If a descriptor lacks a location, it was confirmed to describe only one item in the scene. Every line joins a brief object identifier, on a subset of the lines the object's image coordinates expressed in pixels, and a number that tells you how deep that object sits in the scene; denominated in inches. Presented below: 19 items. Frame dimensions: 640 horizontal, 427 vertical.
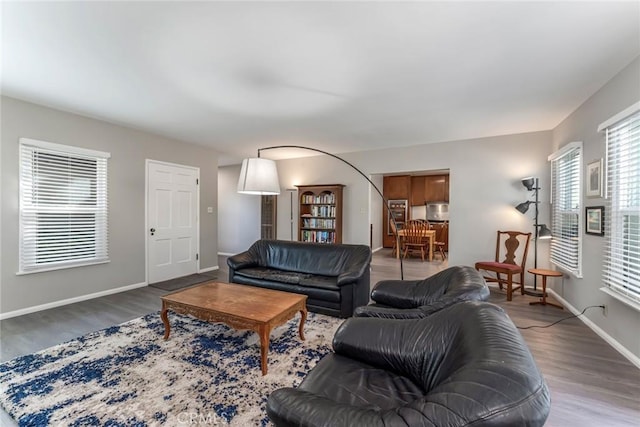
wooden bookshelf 230.5
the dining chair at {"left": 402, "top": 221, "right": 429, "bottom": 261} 269.4
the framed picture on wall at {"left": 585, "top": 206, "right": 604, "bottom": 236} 109.9
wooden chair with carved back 154.2
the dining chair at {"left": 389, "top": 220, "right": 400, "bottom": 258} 307.8
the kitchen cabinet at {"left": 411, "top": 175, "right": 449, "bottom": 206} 327.9
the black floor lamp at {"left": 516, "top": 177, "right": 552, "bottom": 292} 164.7
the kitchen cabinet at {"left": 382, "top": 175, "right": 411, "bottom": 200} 336.5
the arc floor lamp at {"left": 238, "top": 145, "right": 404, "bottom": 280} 116.0
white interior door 184.4
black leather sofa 127.5
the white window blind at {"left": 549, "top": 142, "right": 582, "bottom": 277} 130.0
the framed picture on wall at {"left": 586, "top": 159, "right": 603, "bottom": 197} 110.1
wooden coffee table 84.7
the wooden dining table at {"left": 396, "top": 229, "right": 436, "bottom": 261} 266.3
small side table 137.9
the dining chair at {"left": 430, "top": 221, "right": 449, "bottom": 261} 285.3
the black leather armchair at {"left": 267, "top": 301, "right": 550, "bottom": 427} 30.8
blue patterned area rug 66.3
